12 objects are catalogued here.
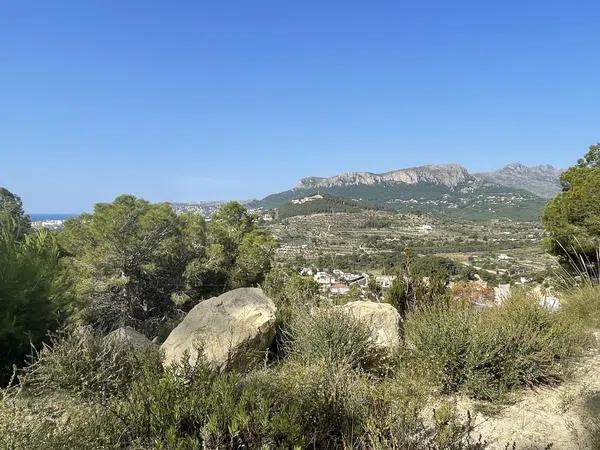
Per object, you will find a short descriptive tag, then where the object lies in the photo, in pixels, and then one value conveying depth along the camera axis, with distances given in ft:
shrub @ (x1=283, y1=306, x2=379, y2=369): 14.08
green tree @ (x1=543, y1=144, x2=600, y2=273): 37.47
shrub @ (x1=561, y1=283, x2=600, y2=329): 19.21
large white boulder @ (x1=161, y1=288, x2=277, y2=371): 14.71
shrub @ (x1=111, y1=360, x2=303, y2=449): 7.02
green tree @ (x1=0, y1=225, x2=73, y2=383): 17.03
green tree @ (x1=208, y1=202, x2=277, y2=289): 53.47
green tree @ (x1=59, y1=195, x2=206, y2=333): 46.60
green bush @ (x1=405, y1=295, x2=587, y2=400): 13.44
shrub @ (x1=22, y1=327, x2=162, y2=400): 11.94
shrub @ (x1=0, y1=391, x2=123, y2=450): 7.28
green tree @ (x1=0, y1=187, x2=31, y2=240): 21.14
